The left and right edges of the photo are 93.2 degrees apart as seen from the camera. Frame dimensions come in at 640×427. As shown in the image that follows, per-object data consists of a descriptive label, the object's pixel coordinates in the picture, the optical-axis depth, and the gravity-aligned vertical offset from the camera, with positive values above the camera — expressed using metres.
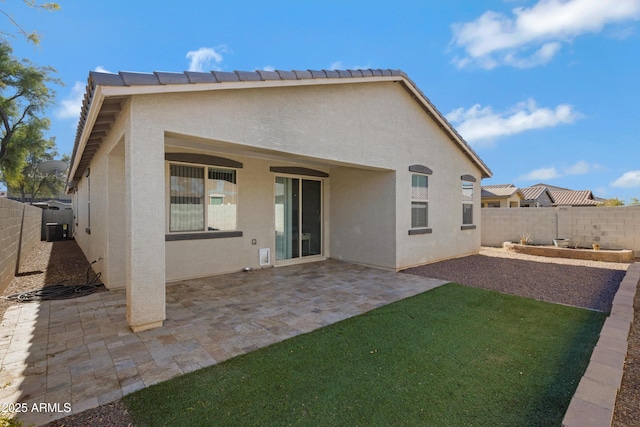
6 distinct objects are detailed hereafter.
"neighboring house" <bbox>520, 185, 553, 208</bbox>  29.38 +1.63
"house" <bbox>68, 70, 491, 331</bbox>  4.61 +1.06
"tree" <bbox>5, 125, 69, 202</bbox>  25.12 +4.28
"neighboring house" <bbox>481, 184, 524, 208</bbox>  24.04 +1.32
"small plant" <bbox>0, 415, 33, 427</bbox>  1.68 -1.19
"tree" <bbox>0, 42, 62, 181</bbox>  21.17 +8.13
